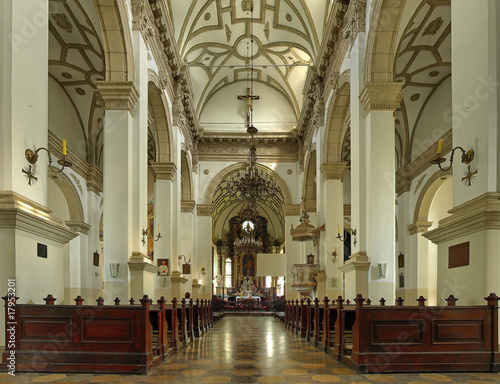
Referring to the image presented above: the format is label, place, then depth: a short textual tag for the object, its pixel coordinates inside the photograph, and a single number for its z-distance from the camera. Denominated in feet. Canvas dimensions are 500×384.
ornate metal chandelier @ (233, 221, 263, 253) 125.90
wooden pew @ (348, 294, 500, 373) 18.45
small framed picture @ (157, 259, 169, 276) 47.75
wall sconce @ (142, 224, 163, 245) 35.17
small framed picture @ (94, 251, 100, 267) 58.54
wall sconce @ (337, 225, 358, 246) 35.70
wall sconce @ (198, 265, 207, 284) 78.31
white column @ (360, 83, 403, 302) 32.40
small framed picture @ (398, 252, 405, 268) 57.26
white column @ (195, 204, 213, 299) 78.69
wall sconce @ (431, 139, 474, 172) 19.20
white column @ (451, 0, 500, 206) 18.26
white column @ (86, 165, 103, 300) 55.88
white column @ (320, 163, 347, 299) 51.13
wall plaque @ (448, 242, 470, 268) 19.33
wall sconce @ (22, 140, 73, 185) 19.47
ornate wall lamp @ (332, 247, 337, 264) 51.39
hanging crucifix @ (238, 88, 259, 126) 73.50
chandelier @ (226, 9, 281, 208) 65.00
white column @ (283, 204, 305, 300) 75.87
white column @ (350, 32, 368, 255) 34.50
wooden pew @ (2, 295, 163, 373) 18.37
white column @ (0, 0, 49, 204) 18.61
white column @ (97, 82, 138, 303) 32.27
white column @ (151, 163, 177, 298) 48.62
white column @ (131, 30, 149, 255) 34.30
